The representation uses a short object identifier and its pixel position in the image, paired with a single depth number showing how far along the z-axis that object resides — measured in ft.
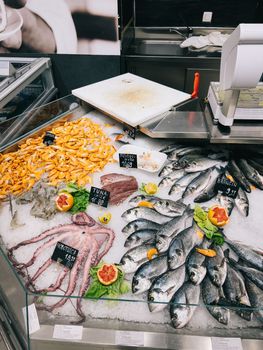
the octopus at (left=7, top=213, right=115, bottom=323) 4.66
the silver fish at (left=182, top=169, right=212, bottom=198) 6.18
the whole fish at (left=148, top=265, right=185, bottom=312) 4.32
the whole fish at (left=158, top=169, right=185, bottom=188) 6.46
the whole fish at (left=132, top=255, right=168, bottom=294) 4.51
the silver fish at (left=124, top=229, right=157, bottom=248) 5.23
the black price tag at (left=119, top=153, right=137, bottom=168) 6.83
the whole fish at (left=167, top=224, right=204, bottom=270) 4.81
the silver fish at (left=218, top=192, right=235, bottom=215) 5.81
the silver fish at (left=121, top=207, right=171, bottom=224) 5.70
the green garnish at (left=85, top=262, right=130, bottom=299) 4.37
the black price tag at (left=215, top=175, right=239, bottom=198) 5.97
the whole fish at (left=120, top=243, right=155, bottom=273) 4.82
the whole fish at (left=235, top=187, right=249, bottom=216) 5.77
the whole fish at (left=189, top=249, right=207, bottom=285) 4.57
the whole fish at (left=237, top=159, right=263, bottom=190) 6.44
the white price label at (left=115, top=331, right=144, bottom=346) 4.09
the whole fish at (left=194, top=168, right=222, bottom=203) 6.03
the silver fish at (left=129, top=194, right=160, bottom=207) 5.96
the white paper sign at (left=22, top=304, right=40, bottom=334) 4.11
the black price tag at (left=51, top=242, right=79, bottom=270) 4.89
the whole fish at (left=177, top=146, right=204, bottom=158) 7.24
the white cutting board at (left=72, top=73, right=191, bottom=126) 7.64
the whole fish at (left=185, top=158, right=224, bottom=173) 6.77
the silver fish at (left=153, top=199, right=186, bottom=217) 5.73
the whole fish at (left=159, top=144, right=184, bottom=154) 7.38
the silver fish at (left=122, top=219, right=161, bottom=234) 5.47
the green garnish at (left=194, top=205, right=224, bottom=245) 5.16
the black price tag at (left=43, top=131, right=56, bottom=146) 7.79
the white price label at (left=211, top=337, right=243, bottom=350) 3.94
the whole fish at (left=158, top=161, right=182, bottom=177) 6.75
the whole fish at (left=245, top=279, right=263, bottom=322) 4.02
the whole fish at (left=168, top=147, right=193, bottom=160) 7.20
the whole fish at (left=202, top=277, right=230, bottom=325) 3.98
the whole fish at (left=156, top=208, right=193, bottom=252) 5.12
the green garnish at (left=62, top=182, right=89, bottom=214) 5.95
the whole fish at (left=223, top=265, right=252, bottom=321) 4.25
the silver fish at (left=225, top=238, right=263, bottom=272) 4.85
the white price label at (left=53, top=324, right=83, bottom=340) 4.12
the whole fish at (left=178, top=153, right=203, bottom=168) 6.88
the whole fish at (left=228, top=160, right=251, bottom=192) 6.34
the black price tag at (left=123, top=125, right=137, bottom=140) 7.79
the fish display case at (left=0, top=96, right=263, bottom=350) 4.11
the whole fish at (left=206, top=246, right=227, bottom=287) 4.55
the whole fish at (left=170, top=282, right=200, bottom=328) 4.04
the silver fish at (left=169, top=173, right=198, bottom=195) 6.27
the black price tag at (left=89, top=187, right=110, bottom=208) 5.96
